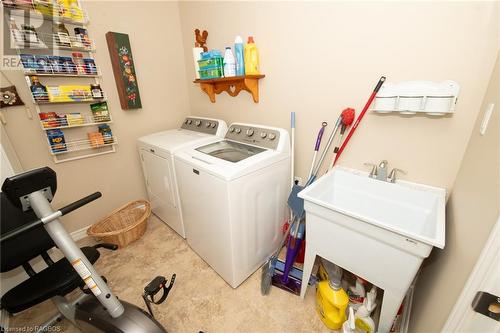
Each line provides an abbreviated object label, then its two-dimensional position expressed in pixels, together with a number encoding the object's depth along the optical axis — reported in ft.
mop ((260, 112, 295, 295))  5.13
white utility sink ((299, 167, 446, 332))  3.06
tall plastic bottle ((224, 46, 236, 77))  5.86
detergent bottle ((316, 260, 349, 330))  4.19
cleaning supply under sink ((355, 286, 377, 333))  3.95
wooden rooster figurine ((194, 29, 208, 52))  7.02
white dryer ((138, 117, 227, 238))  6.13
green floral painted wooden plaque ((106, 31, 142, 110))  6.45
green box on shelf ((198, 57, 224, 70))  6.08
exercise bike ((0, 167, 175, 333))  2.88
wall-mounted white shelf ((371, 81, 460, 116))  3.44
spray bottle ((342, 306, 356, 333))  3.86
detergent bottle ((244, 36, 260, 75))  5.61
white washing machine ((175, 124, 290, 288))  4.48
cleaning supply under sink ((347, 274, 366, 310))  4.46
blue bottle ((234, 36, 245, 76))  5.68
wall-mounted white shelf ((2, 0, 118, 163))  5.25
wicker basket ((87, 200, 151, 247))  6.53
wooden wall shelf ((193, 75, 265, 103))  5.90
